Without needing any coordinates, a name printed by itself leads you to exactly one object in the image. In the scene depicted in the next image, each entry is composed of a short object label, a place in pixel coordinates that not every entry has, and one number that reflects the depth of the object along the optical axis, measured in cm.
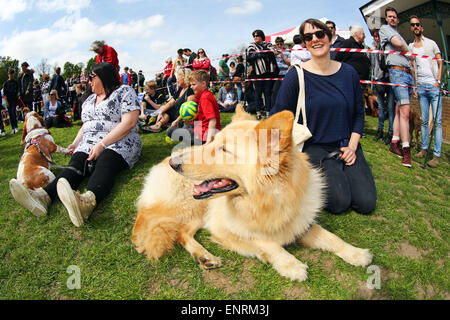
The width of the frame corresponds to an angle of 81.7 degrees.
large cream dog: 185
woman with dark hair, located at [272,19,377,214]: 279
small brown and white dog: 348
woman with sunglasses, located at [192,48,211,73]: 860
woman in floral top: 303
